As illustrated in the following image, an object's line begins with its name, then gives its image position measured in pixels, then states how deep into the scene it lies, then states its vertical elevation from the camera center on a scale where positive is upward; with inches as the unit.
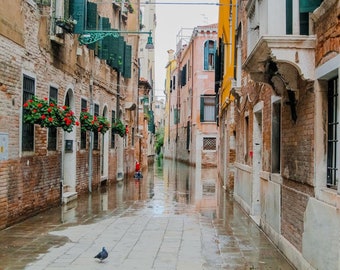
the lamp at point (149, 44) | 622.5 +136.2
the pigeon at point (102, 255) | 279.1 -56.8
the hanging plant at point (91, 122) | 630.5 +37.2
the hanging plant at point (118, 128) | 833.4 +39.6
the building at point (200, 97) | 1504.7 +171.5
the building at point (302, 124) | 230.7 +16.8
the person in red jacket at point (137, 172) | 1024.4 -40.6
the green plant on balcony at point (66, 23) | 500.0 +128.0
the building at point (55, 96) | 392.8 +57.7
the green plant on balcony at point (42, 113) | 420.5 +32.4
